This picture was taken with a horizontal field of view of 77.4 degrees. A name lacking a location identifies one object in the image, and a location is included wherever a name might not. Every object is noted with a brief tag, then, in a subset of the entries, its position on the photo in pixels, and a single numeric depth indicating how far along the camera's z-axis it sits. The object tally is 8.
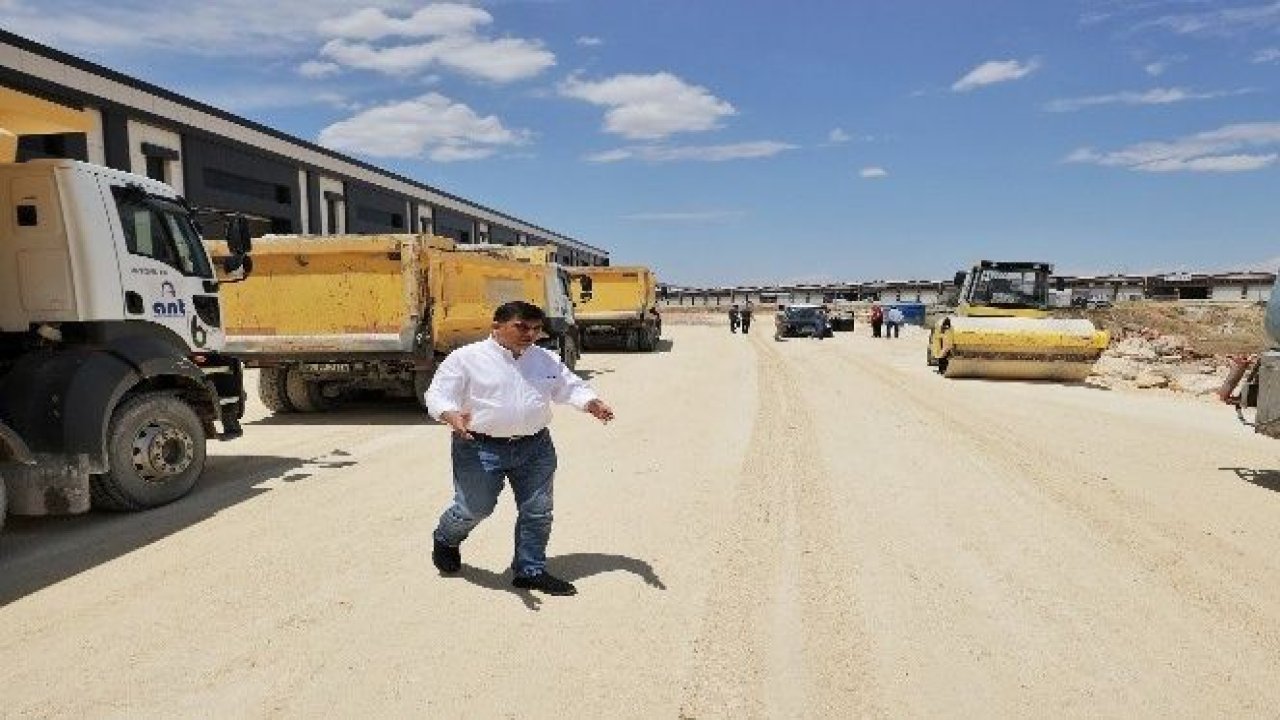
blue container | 49.78
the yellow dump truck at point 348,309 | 9.90
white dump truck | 5.26
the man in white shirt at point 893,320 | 33.53
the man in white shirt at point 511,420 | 4.00
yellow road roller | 14.72
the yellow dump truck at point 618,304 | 24.36
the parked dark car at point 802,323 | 33.38
